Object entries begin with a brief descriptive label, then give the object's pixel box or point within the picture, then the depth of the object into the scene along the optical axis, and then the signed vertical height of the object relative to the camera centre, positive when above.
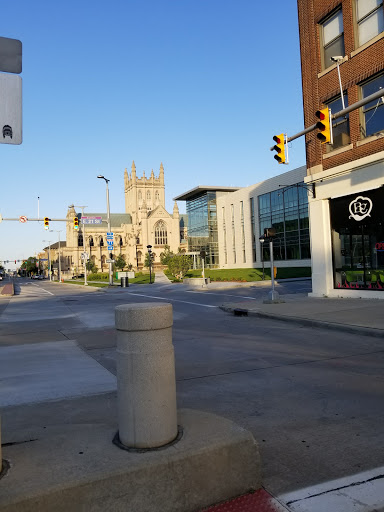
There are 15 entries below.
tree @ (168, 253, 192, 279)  46.01 +0.08
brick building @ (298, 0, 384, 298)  15.09 +4.27
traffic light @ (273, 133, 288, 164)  13.50 +3.71
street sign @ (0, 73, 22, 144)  2.94 +1.17
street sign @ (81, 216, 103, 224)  37.05 +4.55
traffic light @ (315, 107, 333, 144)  11.79 +3.82
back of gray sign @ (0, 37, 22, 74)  3.03 +1.58
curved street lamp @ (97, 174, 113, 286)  40.11 +3.57
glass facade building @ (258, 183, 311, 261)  54.72 +5.82
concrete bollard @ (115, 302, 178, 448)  2.91 -0.78
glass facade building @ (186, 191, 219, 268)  74.94 +7.19
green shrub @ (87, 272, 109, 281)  66.30 -1.19
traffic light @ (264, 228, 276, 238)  15.65 +1.15
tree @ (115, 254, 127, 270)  78.73 +1.10
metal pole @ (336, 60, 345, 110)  15.75 +6.87
